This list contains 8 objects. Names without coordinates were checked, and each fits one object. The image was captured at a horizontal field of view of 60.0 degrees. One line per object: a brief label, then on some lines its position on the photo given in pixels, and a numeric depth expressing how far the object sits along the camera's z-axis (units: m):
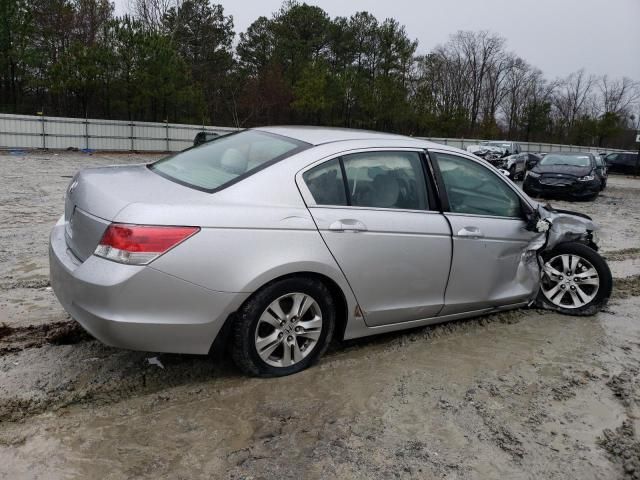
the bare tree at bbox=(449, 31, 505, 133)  65.50
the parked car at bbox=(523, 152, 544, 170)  26.41
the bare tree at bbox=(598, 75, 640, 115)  69.69
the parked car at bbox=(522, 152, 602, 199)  15.82
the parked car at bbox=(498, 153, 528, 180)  22.89
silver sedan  2.98
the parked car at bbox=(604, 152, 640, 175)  32.56
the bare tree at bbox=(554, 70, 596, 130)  68.06
